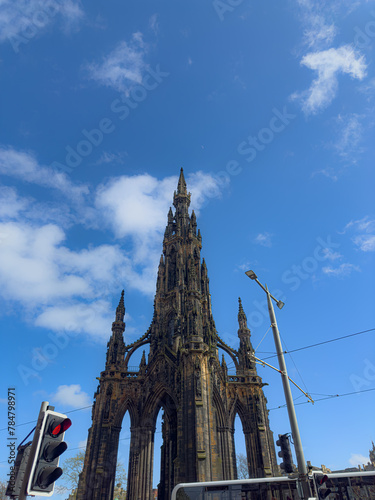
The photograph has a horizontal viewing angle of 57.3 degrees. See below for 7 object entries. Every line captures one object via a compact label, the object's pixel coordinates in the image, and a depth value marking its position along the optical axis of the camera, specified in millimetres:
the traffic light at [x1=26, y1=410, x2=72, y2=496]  4641
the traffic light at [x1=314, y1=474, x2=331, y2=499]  9820
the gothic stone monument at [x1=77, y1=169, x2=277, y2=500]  30188
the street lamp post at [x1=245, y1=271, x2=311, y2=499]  9853
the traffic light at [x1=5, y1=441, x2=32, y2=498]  6027
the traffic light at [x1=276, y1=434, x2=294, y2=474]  10730
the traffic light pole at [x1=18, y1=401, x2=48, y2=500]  4489
